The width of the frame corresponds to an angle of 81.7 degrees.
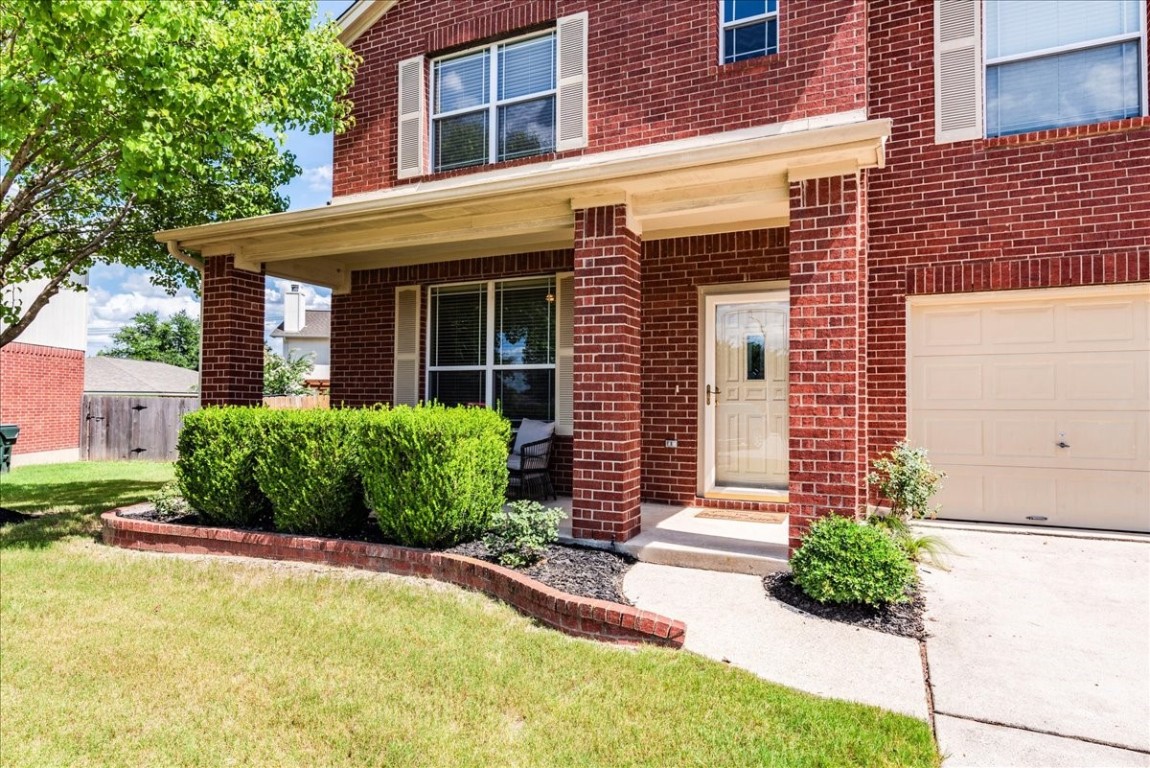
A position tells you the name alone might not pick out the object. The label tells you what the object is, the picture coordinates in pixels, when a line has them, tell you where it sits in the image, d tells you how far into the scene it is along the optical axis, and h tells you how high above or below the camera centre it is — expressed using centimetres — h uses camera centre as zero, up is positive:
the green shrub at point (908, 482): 564 -76
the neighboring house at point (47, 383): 1669 +21
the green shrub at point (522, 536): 493 -108
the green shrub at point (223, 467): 610 -70
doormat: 639 -121
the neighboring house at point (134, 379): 2475 +49
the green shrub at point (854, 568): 414 -110
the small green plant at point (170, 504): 669 -115
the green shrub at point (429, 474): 514 -64
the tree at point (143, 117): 594 +285
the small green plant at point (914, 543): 526 -121
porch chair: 748 -82
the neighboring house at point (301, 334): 3775 +331
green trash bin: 1351 -105
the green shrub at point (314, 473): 566 -70
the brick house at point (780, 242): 541 +153
